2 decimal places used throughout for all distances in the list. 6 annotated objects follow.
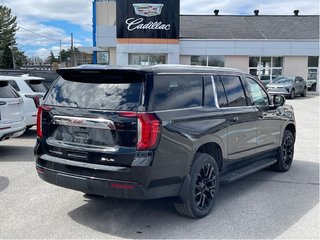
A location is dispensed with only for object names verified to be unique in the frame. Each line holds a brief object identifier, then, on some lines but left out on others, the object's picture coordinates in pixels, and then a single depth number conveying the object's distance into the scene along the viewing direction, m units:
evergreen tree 53.24
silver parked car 20.70
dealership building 24.51
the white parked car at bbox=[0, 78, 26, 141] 5.87
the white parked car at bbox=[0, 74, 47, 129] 7.63
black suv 3.07
